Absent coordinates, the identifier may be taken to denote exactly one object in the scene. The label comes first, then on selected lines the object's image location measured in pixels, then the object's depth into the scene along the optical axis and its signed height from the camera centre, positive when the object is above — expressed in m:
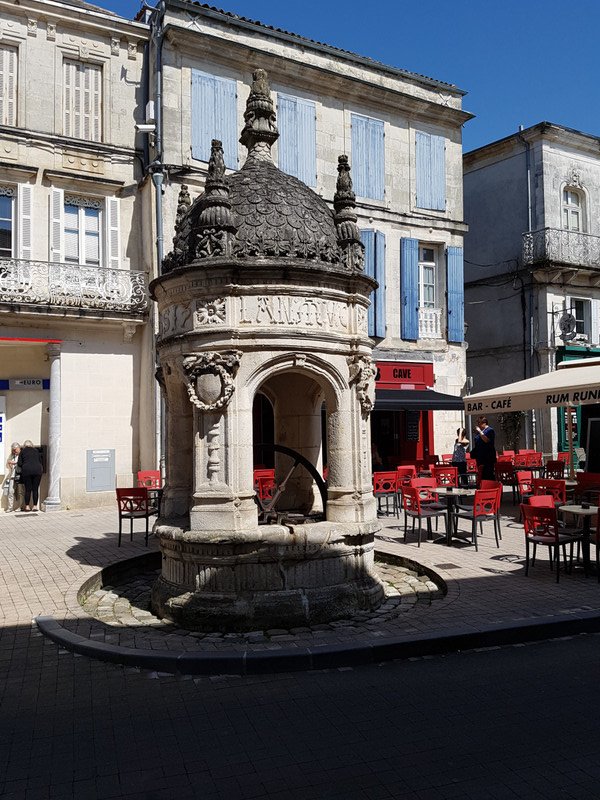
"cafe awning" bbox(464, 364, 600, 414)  11.27 +0.73
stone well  6.68 +0.62
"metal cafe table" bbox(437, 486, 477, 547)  10.27 -0.92
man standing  14.01 -0.35
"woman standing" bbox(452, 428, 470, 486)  15.22 -0.49
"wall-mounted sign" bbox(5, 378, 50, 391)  15.81 +1.30
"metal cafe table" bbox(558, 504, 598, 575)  8.28 -1.07
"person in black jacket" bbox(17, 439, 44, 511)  14.71 -0.59
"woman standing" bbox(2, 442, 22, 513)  15.32 -1.02
